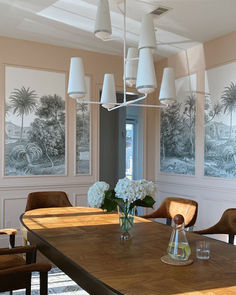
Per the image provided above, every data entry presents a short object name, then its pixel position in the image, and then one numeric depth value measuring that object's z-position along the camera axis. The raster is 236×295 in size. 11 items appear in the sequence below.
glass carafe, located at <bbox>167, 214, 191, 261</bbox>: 1.71
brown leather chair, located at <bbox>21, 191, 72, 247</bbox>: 3.87
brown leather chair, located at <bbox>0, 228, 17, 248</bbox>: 3.02
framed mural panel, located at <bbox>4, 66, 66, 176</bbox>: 4.60
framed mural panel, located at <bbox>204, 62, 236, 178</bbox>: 4.27
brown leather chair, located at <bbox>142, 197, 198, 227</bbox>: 3.38
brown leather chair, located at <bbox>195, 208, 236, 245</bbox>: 3.04
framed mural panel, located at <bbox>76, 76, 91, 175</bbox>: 5.11
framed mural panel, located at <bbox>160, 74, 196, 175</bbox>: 4.90
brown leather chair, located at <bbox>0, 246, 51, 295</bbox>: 1.88
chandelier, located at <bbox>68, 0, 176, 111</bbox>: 2.35
